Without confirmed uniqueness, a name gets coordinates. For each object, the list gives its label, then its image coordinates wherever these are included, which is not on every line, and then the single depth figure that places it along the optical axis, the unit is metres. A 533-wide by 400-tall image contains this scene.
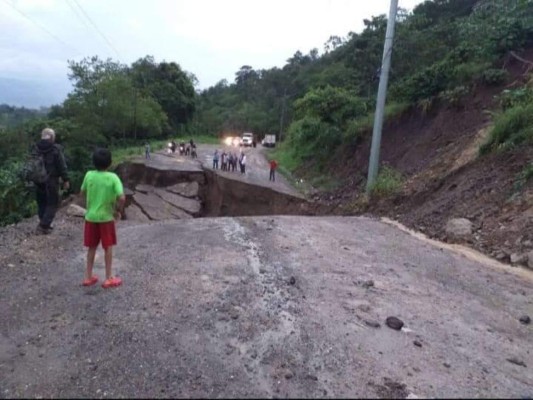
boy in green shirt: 4.73
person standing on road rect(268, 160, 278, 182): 26.38
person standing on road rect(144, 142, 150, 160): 30.03
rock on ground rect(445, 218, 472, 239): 8.52
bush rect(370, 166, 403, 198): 13.33
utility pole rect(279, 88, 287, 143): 67.31
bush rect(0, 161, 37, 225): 15.95
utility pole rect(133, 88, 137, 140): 46.03
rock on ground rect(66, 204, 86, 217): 9.54
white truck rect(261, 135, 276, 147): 58.99
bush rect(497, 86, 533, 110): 11.95
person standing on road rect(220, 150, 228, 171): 27.26
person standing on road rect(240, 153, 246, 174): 27.24
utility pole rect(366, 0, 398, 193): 13.88
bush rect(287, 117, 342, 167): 25.72
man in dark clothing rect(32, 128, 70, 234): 6.84
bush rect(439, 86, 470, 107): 17.09
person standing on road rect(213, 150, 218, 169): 27.37
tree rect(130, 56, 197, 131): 60.16
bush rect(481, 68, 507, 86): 16.12
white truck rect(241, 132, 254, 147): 56.50
